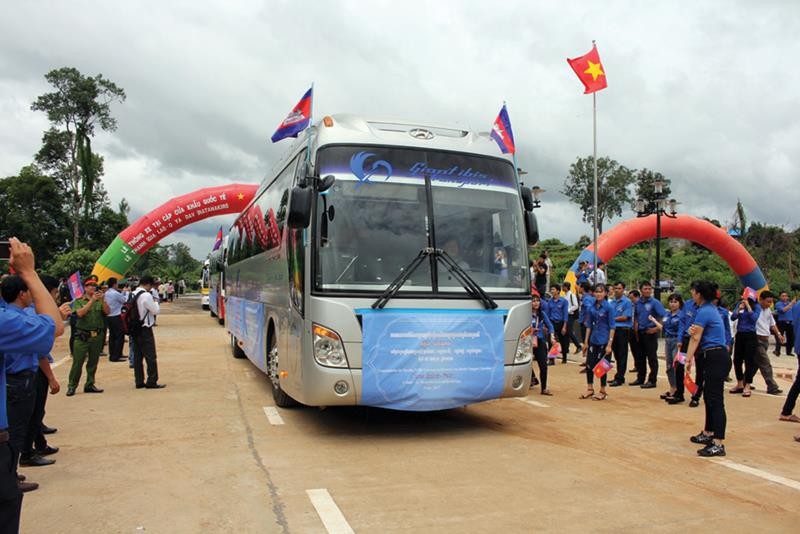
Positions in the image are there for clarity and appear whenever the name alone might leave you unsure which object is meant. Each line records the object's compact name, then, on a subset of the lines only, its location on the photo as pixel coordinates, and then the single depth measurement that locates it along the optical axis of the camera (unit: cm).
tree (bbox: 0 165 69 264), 4853
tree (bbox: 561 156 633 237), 5069
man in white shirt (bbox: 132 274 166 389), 1069
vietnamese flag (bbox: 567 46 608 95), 1936
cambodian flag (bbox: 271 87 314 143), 932
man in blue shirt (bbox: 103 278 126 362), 1445
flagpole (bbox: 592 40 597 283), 1980
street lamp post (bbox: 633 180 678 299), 2240
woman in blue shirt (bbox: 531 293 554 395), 1048
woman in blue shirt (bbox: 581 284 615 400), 1014
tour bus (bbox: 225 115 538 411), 671
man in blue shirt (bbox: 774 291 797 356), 1649
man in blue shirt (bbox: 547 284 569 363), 1462
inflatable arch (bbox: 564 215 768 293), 2472
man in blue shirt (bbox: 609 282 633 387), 1155
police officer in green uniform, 1022
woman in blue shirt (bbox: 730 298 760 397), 1093
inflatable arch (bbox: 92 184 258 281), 2584
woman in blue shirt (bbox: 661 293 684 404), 1045
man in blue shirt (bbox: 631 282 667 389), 1157
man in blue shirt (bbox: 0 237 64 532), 291
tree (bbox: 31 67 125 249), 4400
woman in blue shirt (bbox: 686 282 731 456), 663
